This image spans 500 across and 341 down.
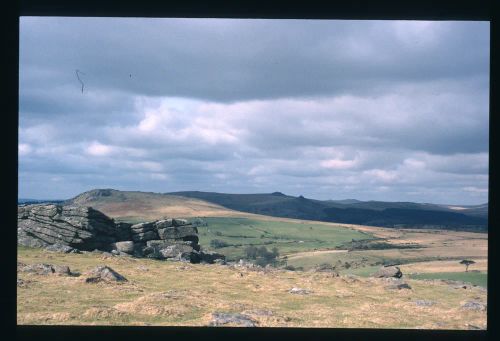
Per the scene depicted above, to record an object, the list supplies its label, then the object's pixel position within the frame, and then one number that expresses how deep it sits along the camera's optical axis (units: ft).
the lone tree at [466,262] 202.85
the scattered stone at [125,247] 132.98
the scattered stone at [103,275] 72.94
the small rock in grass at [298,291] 76.02
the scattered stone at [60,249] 117.48
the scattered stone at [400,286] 86.64
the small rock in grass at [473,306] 60.20
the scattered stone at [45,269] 77.87
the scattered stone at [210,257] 134.75
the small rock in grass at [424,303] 67.00
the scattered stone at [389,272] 112.47
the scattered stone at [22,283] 66.73
